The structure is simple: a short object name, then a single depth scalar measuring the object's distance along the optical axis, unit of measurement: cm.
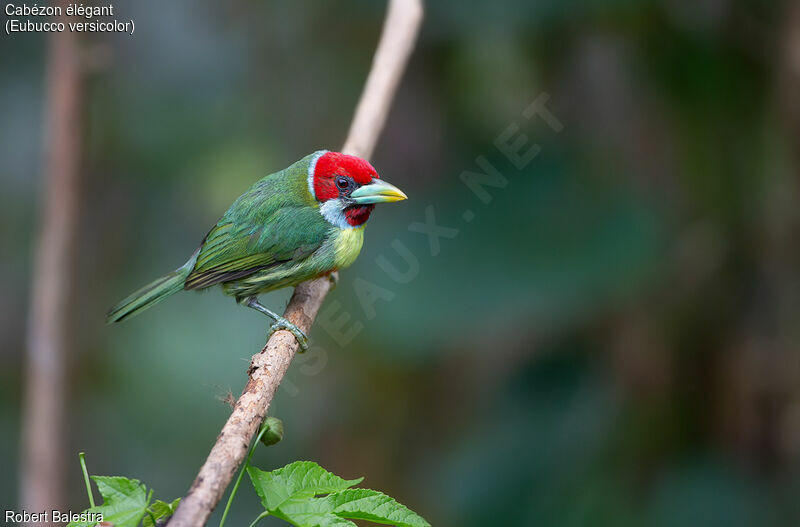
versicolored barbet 574
